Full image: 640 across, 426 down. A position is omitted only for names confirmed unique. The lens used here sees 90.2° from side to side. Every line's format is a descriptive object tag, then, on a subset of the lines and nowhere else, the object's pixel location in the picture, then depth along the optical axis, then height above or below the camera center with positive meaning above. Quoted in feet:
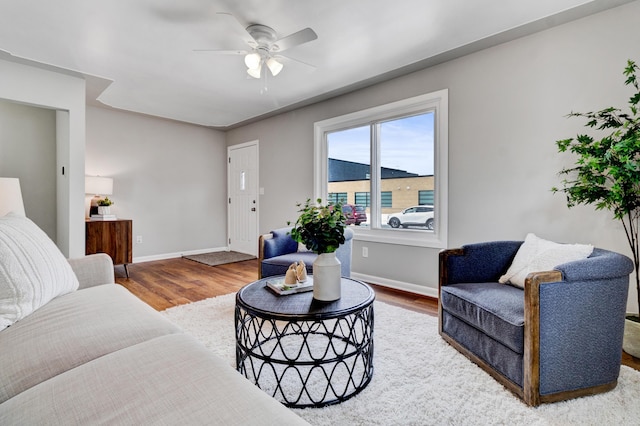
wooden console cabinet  12.94 -1.12
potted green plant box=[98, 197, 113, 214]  13.92 +0.27
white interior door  18.28 +0.89
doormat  16.77 -2.54
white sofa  2.43 -1.52
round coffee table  5.05 -2.37
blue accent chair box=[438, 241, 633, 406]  4.92 -1.92
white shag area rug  4.71 -3.03
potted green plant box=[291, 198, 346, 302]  5.64 -0.59
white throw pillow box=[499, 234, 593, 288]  6.01 -0.89
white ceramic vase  5.63 -1.19
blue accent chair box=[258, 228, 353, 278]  9.52 -1.40
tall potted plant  5.95 +0.74
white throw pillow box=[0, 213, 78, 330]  4.18 -0.85
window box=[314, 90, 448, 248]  10.68 +1.83
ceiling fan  7.64 +4.48
